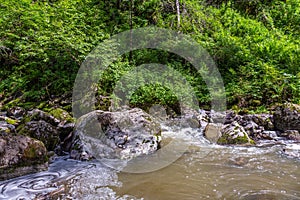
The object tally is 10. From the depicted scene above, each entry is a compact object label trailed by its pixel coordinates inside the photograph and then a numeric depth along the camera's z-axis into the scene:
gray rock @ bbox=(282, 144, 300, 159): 5.35
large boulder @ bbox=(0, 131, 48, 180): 4.26
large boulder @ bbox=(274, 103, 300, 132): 7.11
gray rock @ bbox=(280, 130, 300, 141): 6.58
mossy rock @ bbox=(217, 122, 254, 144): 6.13
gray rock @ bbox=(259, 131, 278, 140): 6.68
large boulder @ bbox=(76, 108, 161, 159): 5.43
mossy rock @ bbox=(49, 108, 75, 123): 6.72
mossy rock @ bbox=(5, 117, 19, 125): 6.83
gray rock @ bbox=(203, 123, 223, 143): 6.53
